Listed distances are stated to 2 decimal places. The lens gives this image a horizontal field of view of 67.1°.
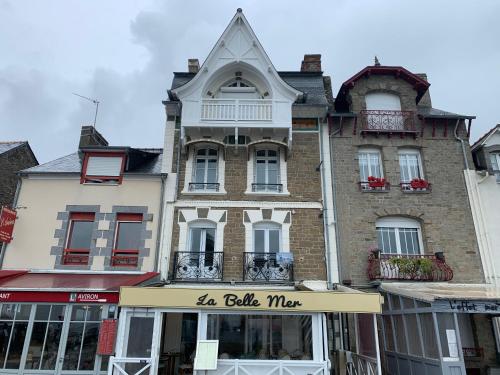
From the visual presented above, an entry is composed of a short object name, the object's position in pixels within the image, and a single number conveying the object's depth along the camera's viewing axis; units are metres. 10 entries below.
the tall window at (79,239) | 11.20
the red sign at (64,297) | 9.30
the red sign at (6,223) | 10.88
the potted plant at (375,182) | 11.94
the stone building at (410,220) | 9.11
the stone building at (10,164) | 14.16
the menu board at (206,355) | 7.88
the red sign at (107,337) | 9.10
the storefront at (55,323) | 9.33
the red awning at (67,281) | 9.46
